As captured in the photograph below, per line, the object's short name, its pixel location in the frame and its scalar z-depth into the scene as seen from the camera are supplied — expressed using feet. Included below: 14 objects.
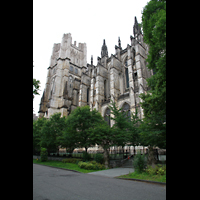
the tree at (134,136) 50.85
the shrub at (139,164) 30.30
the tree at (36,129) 81.58
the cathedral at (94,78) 80.57
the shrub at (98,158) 46.39
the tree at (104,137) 44.65
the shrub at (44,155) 61.45
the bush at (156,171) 25.92
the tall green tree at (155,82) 25.73
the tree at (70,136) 53.52
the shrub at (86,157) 51.57
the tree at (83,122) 52.58
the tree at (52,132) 64.85
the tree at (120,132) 46.29
